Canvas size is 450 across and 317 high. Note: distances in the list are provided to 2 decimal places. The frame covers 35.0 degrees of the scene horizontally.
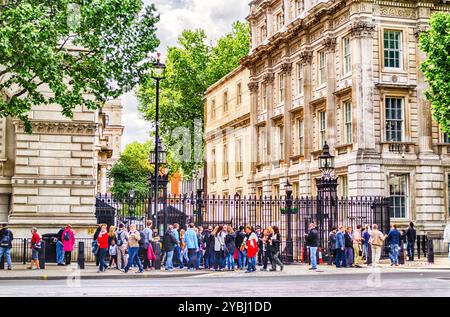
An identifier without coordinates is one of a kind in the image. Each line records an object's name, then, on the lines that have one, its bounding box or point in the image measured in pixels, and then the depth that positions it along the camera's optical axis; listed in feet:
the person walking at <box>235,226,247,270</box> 87.10
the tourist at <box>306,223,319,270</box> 84.94
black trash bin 89.37
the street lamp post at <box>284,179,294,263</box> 95.35
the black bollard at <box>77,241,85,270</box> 83.92
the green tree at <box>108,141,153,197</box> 279.55
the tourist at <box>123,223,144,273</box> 77.70
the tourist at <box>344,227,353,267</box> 89.76
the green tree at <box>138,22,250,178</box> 219.82
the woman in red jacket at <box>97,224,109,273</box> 79.41
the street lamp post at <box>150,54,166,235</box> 85.40
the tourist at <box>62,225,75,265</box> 85.76
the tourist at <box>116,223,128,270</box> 83.41
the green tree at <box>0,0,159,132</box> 70.44
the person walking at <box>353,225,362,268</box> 92.13
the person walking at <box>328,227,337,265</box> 89.59
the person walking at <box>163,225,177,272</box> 83.10
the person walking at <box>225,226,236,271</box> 85.54
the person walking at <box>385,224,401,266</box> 92.89
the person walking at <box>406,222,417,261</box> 103.91
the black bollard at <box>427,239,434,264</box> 96.73
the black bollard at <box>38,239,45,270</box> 83.97
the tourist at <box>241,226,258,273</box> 82.84
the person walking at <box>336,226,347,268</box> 88.79
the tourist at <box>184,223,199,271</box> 84.48
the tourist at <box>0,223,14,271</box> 82.02
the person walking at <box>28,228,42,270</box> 83.76
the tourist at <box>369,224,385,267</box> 85.97
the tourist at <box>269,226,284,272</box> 83.22
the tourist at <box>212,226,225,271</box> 86.07
